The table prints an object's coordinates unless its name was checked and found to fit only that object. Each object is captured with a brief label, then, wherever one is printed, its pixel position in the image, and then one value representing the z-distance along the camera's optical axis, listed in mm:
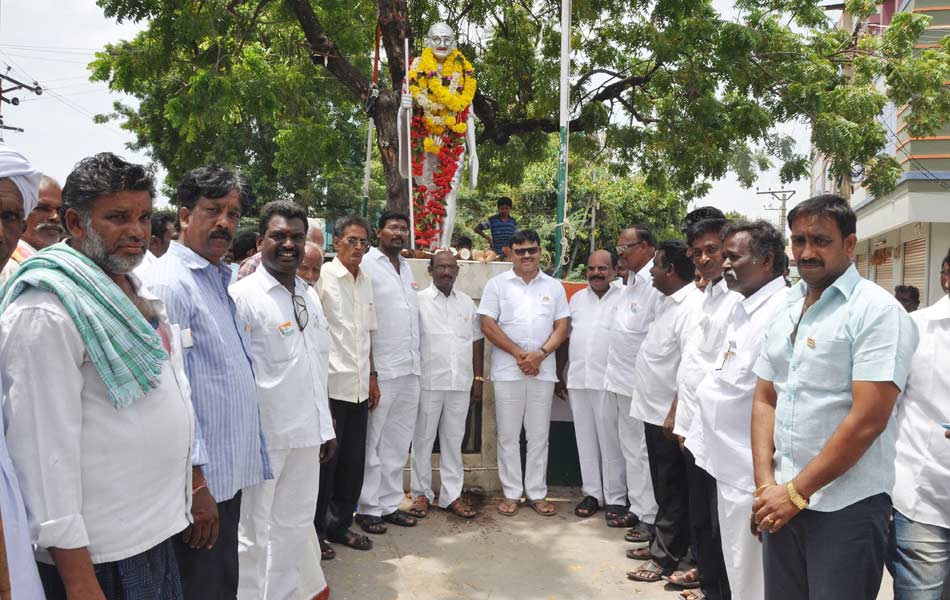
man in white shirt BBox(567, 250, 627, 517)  5828
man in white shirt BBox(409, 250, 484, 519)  5797
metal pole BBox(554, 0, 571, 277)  7328
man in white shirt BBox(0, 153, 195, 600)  1810
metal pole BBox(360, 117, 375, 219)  11406
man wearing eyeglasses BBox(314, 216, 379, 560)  4984
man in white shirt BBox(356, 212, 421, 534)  5426
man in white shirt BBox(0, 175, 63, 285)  3312
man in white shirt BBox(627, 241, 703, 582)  4605
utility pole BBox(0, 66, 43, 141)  17688
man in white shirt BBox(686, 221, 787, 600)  3420
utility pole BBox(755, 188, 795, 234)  32025
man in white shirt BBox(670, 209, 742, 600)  3865
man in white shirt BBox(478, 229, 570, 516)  5910
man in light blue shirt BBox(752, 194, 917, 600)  2473
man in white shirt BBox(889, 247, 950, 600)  2768
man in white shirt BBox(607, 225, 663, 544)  5543
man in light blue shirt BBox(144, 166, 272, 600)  2586
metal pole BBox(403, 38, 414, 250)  7453
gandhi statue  7613
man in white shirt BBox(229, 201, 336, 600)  3504
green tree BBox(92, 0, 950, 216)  9078
